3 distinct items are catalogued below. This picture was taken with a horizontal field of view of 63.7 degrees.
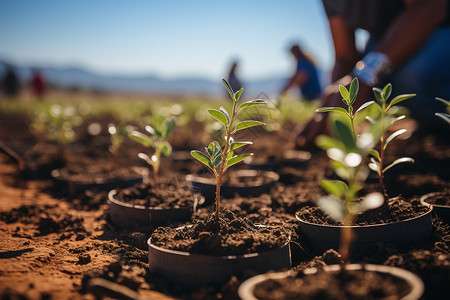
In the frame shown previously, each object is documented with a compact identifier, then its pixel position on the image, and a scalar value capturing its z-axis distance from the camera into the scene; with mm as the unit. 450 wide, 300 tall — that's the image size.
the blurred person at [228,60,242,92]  5150
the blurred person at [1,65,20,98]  20672
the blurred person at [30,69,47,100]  17755
